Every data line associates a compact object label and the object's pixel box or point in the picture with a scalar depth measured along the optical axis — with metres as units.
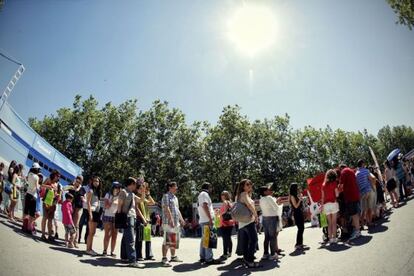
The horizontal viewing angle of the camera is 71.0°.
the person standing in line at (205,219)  7.86
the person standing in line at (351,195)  8.13
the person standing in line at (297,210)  8.48
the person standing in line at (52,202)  8.64
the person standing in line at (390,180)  11.48
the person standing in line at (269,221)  7.78
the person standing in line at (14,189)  10.25
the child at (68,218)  8.81
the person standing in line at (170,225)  8.00
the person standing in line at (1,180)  10.08
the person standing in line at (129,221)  7.37
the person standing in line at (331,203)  8.20
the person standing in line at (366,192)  9.08
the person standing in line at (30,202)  8.56
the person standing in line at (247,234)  7.03
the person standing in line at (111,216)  8.41
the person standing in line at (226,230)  8.72
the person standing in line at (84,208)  9.26
